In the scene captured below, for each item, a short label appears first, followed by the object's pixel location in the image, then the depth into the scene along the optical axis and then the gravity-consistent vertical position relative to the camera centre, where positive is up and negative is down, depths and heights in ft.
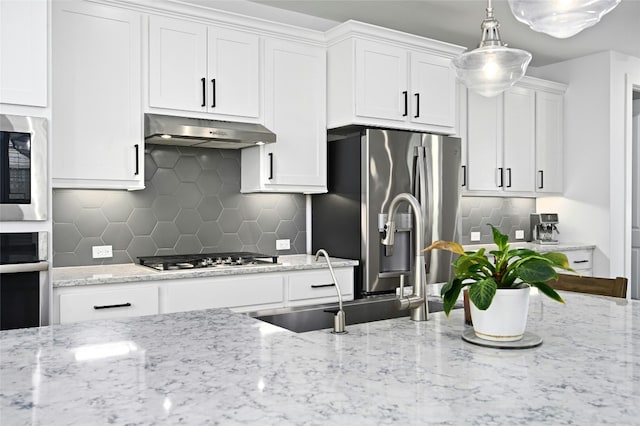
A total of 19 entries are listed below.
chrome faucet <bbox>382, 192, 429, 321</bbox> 5.62 -0.60
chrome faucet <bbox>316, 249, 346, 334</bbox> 5.15 -1.03
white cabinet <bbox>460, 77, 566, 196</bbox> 16.20 +2.21
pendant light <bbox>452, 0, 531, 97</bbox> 6.96 +1.89
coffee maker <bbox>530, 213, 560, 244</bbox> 18.08 -0.53
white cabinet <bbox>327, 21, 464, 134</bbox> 12.65 +3.15
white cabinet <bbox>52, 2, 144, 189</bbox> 9.91 +2.08
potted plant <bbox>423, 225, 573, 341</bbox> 4.50 -0.61
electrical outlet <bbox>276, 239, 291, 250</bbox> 13.74 -0.83
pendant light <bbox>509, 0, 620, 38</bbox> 5.64 +2.06
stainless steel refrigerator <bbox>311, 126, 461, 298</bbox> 12.41 +0.32
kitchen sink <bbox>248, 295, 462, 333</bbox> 6.88 -1.30
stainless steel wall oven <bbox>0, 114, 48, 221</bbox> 8.41 +0.66
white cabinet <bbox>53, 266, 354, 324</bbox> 9.12 -1.53
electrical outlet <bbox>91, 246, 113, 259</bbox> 11.23 -0.83
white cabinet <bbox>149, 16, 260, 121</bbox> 10.91 +2.92
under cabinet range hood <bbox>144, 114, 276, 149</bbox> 10.60 +1.55
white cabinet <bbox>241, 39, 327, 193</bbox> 12.34 +1.98
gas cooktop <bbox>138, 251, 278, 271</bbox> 10.45 -0.98
